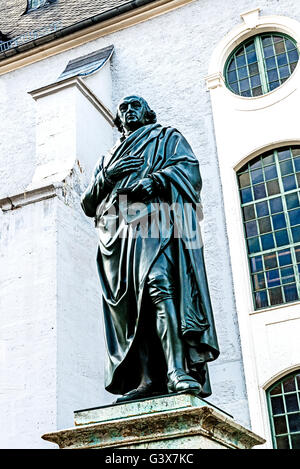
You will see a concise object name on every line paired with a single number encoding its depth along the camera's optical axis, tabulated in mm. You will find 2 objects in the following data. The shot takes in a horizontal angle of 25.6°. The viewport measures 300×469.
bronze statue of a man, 4141
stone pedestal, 3584
